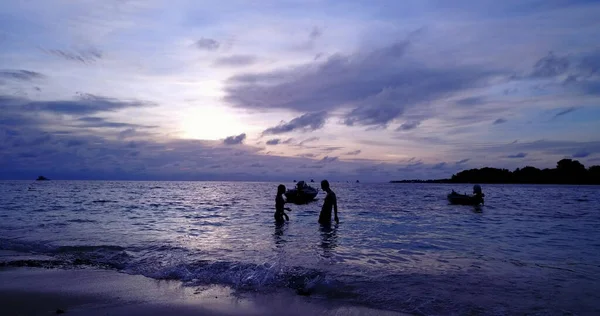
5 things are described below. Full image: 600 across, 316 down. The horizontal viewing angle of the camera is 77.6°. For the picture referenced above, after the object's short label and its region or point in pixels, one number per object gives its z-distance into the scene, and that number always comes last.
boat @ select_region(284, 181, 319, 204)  40.28
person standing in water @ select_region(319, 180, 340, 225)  16.55
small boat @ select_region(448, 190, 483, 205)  35.69
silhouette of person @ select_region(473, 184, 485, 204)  35.50
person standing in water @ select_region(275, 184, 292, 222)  18.15
